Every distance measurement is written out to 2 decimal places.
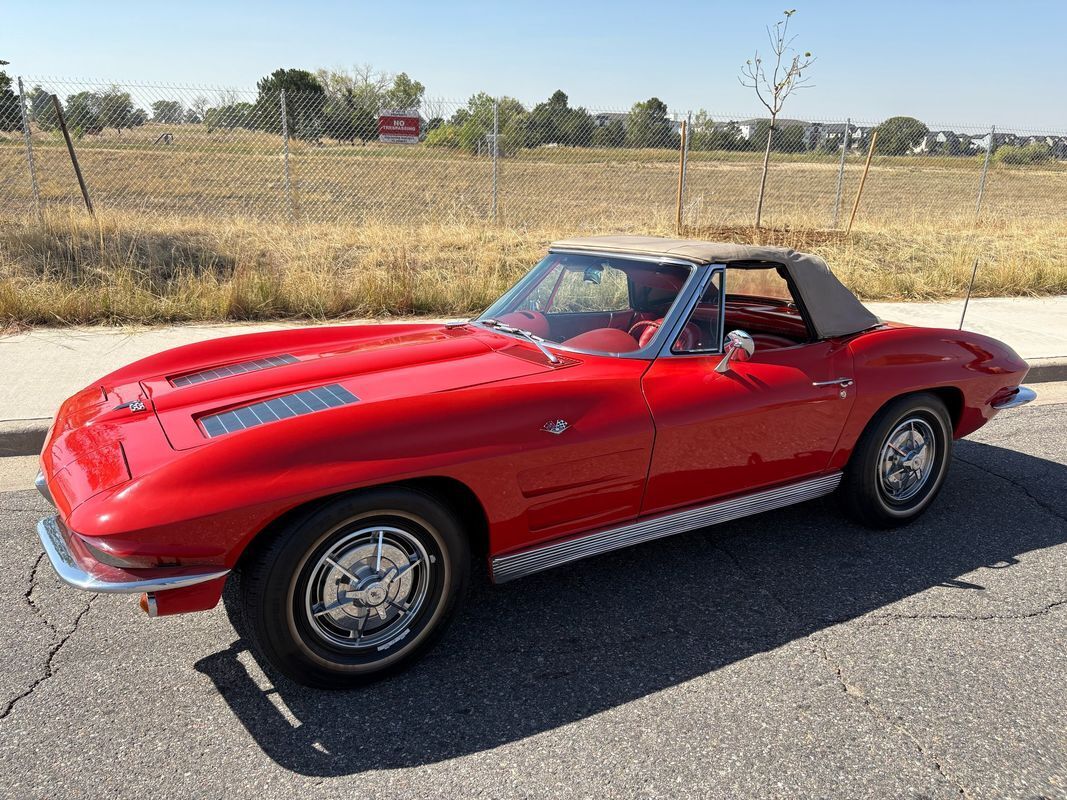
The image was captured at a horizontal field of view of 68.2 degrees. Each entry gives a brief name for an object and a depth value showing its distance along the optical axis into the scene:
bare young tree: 11.53
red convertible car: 2.29
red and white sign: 12.45
